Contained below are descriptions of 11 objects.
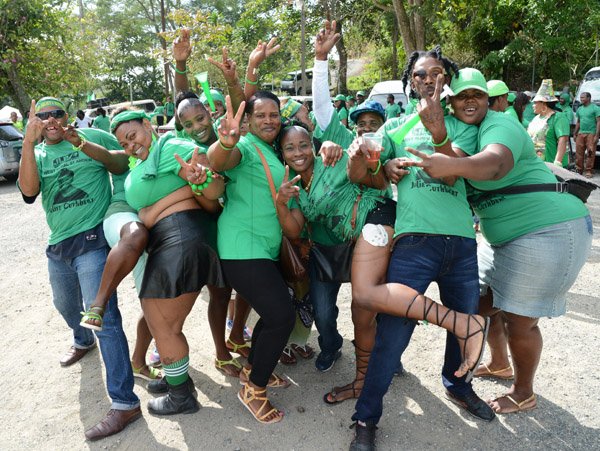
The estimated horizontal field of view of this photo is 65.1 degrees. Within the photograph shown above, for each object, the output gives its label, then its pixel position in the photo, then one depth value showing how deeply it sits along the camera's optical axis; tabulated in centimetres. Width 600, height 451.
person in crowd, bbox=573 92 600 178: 986
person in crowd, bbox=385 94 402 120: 1292
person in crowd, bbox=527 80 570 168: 613
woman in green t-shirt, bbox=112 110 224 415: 271
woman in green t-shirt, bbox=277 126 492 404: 242
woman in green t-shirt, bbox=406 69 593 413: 242
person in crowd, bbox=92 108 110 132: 1164
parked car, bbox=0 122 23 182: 1145
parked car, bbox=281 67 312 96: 2765
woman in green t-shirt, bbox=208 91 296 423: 269
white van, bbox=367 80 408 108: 1630
